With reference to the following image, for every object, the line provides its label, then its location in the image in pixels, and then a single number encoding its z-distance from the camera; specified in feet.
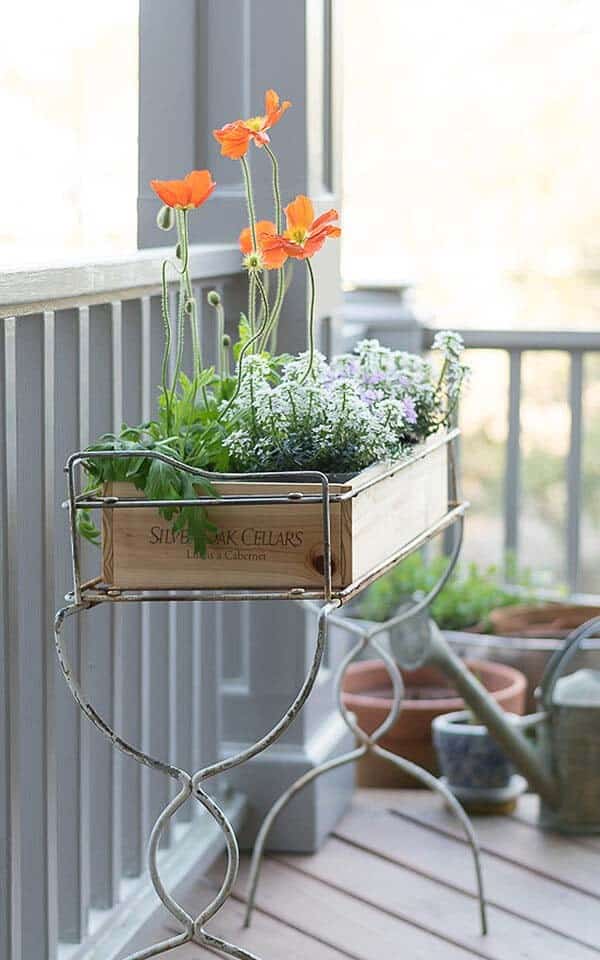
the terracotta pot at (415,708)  17.78
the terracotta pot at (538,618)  19.06
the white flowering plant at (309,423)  12.55
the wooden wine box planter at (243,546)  12.25
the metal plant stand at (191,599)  12.10
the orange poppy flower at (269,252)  12.37
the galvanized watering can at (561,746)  16.35
